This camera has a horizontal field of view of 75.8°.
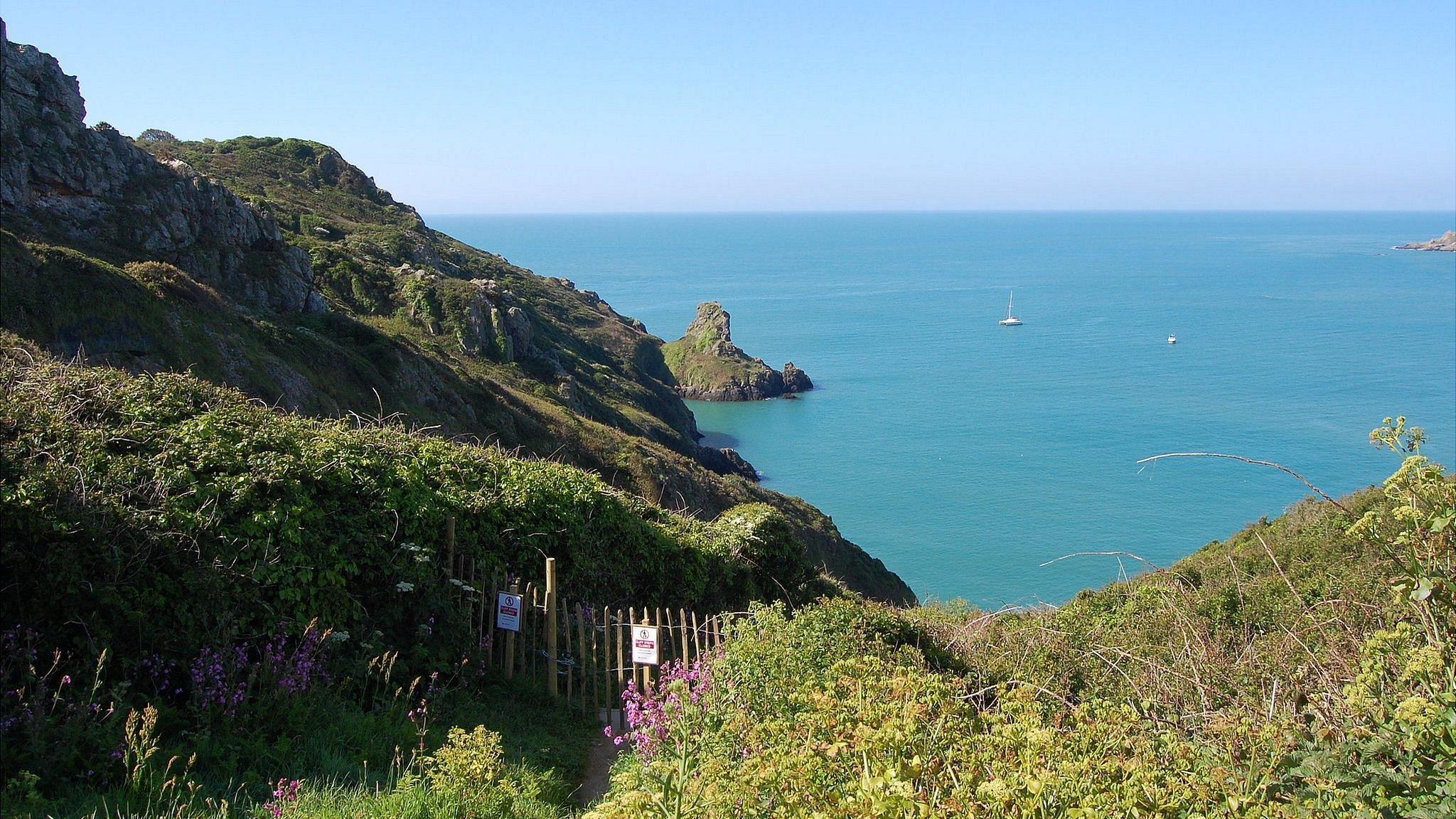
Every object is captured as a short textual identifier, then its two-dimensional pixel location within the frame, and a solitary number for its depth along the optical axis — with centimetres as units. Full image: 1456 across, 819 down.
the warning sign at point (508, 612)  919
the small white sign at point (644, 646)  858
